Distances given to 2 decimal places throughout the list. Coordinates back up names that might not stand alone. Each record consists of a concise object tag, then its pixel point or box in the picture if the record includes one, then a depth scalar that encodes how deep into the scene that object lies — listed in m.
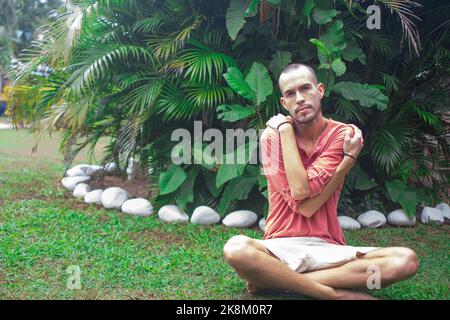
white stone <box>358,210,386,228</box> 5.11
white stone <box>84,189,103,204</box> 6.02
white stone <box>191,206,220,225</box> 5.14
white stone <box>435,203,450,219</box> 5.51
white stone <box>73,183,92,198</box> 6.33
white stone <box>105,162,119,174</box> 7.28
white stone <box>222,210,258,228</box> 5.05
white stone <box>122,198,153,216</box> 5.49
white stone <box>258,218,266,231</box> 5.00
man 2.92
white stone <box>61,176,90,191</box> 6.82
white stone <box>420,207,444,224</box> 5.28
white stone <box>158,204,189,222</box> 5.21
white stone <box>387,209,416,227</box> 5.17
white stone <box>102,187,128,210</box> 5.77
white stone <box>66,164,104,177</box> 7.39
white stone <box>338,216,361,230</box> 5.02
